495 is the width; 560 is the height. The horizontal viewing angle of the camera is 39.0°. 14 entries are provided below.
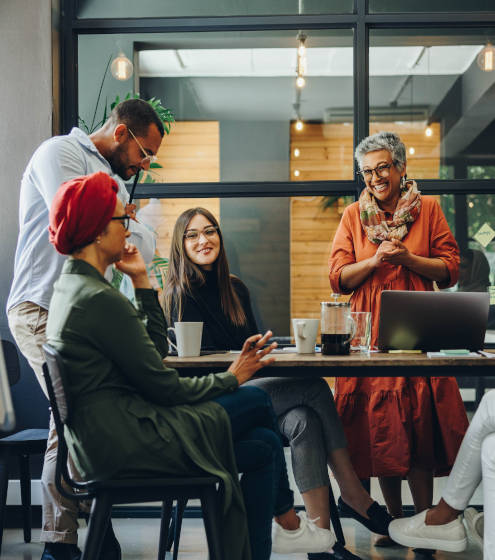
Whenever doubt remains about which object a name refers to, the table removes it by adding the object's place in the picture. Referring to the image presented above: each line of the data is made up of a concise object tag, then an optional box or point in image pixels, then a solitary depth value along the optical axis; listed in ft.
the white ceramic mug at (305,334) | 7.19
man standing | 7.66
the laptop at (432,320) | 7.11
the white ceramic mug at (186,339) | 7.27
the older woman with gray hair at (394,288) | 9.00
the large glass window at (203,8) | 11.82
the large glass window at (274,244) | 12.11
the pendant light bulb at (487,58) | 12.44
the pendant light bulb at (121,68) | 12.19
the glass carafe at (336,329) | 7.14
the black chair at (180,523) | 8.27
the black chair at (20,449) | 9.08
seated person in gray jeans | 7.92
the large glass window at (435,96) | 12.26
